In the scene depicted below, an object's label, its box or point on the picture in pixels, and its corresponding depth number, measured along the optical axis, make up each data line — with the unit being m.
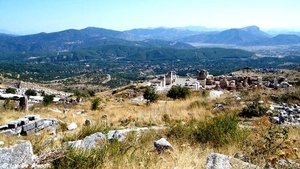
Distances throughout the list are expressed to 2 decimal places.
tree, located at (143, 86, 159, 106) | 21.13
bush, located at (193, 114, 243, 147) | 6.11
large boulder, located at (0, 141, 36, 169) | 3.91
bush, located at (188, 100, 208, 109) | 13.18
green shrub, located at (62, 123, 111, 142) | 7.27
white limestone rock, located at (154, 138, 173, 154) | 5.54
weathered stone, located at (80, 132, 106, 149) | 5.31
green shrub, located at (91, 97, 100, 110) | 18.86
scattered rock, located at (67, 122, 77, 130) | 10.52
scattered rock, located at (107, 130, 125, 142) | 6.17
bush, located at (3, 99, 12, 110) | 14.24
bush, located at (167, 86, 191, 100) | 21.22
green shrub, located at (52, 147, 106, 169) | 4.14
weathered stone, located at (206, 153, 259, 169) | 4.03
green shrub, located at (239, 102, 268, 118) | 10.71
